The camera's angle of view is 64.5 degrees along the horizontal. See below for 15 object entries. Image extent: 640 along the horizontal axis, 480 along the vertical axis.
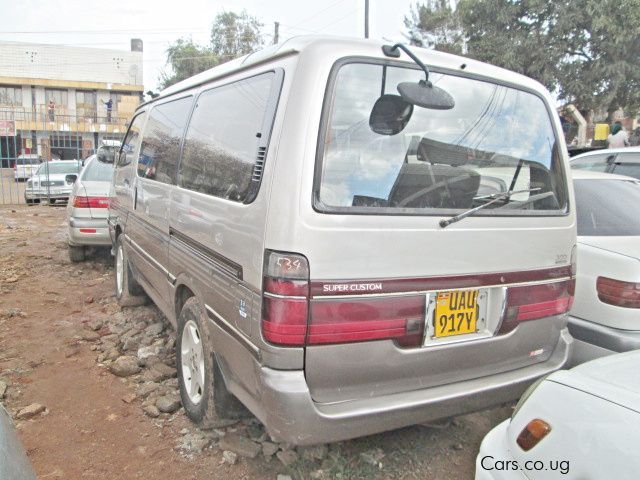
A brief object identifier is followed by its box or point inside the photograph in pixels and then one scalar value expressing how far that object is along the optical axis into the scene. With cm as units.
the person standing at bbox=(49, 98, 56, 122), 3066
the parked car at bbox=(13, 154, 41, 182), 2251
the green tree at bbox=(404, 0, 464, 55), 2658
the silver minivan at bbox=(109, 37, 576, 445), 205
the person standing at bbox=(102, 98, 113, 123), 3611
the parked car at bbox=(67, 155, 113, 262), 668
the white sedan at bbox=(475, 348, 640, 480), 137
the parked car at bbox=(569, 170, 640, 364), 300
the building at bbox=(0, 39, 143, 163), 3841
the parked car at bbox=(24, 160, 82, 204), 1547
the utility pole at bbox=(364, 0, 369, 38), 2001
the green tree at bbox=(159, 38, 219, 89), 3878
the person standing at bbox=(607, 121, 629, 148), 1038
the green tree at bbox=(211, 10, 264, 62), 4062
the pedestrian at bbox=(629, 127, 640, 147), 1365
